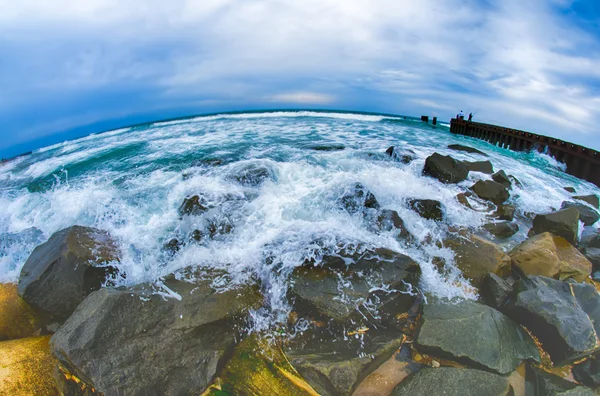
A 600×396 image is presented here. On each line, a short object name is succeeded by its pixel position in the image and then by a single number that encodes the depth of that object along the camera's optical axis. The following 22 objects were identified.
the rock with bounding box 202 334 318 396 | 3.09
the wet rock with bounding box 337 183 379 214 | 6.45
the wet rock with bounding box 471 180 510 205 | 7.68
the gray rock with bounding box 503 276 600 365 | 3.53
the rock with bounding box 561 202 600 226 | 7.30
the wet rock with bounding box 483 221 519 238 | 6.40
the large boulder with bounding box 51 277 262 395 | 3.02
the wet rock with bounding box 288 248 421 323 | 3.71
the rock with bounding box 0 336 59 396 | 3.13
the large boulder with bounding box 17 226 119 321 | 3.99
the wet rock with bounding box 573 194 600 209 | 8.87
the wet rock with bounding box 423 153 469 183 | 8.50
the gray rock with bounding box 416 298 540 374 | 3.36
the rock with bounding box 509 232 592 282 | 4.70
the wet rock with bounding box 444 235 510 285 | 4.67
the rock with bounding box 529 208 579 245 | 5.98
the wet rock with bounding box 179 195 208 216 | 6.39
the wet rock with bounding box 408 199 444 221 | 6.36
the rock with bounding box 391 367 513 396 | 2.93
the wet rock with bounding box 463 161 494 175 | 9.94
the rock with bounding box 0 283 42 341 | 4.06
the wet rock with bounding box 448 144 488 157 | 15.33
